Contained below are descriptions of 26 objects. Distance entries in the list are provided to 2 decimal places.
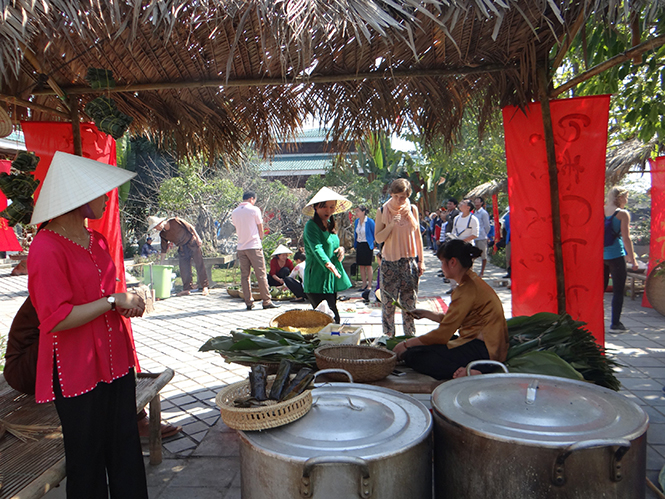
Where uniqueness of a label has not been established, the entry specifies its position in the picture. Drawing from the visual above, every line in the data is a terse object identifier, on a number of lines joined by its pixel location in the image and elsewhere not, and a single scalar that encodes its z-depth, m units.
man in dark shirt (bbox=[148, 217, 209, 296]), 10.30
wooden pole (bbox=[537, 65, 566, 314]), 3.67
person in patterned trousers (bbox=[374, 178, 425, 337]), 5.34
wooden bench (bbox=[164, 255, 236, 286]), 12.18
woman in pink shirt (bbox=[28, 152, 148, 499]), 2.06
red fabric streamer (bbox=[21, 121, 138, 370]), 3.93
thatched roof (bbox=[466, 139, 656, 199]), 8.21
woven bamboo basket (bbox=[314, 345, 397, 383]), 3.16
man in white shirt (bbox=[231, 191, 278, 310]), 8.41
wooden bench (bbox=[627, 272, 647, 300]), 8.24
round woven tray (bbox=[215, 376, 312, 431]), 1.97
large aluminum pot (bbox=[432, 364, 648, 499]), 1.79
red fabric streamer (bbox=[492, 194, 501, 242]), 14.05
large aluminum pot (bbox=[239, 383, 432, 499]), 1.80
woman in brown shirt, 3.31
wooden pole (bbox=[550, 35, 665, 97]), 3.01
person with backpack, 6.09
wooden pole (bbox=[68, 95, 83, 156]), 3.76
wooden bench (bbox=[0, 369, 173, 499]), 2.05
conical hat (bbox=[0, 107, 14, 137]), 2.94
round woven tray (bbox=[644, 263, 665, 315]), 5.15
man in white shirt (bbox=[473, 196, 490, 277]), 10.17
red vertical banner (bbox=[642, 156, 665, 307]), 7.09
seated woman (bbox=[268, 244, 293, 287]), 9.74
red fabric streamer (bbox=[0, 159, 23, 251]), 3.84
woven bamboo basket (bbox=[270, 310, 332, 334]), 4.77
